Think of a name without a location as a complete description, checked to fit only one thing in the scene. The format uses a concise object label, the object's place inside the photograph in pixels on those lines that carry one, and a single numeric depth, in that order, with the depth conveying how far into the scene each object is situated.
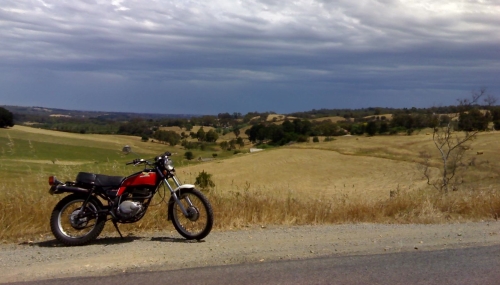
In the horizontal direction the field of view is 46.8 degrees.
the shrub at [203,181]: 12.58
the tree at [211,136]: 84.20
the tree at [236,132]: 95.40
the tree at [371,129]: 86.88
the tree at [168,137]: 65.31
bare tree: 21.08
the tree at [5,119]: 64.03
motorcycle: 7.87
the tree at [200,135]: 83.12
